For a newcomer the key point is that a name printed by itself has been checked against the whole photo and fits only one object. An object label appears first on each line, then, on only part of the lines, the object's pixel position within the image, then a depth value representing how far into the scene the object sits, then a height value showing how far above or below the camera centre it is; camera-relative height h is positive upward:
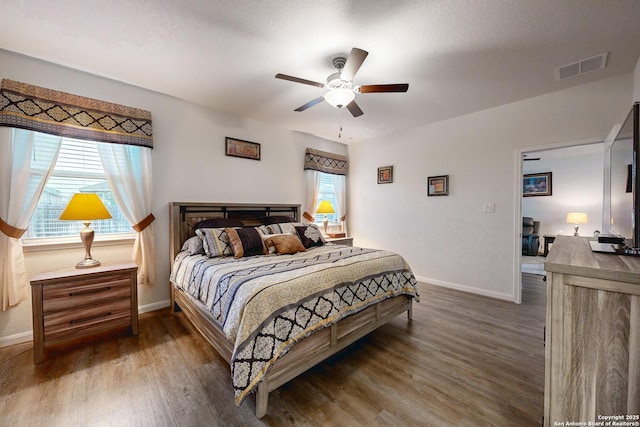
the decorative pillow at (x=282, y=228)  3.27 -0.29
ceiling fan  2.08 +1.05
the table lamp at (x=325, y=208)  4.60 -0.03
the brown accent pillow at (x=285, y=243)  2.80 -0.42
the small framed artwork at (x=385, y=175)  4.68 +0.59
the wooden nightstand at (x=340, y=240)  4.30 -0.59
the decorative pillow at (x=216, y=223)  3.17 -0.21
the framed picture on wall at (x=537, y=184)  6.48 +0.56
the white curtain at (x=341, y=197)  5.26 +0.19
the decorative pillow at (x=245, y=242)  2.66 -0.39
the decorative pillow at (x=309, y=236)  3.23 -0.39
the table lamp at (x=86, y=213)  2.23 -0.05
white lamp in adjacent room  5.71 -0.30
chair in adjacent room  6.21 -0.83
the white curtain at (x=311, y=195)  4.70 +0.21
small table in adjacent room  6.20 -0.87
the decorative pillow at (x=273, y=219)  3.81 -0.19
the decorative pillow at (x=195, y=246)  2.80 -0.44
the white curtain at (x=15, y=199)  2.20 +0.08
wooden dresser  0.96 -0.55
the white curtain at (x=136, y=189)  2.75 +0.21
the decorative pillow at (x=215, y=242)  2.64 -0.38
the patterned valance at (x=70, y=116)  2.22 +0.91
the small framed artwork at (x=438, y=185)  3.97 +0.33
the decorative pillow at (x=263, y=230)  3.11 -0.29
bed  1.55 -0.66
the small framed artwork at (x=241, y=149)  3.70 +0.89
